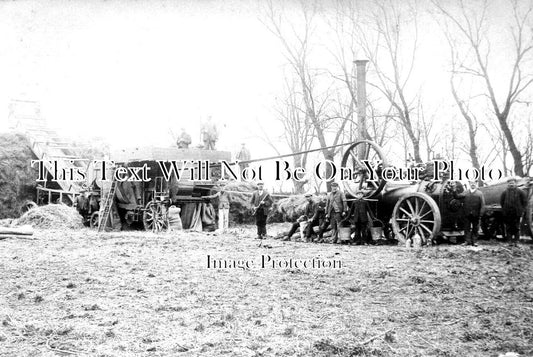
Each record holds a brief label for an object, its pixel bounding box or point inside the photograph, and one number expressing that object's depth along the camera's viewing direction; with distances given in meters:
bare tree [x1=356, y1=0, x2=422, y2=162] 18.84
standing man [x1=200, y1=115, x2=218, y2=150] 19.80
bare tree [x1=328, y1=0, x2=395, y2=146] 21.15
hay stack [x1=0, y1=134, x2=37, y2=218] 20.88
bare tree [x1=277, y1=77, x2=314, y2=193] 29.10
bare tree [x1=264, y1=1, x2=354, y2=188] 22.50
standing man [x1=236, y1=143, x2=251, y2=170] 24.44
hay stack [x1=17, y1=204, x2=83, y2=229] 17.50
